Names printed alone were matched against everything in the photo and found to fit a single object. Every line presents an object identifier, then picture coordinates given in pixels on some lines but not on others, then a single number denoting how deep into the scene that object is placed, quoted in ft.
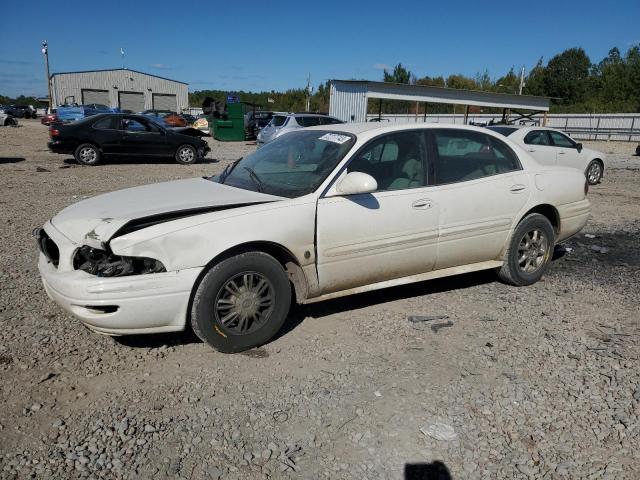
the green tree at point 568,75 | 248.11
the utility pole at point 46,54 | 174.09
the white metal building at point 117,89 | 191.32
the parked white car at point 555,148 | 41.73
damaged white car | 10.84
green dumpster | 90.63
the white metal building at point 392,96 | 78.59
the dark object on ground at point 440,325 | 13.66
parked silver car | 66.13
